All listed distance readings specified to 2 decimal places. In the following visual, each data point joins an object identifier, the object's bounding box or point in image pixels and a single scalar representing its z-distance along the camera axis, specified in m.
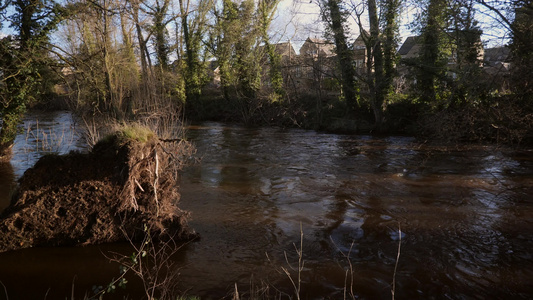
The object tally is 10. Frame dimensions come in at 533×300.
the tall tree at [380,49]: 19.61
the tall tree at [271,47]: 27.56
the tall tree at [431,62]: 17.38
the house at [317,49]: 21.91
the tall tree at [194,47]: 31.12
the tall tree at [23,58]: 11.95
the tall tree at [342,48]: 20.90
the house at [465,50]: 14.03
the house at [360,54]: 21.96
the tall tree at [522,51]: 9.87
